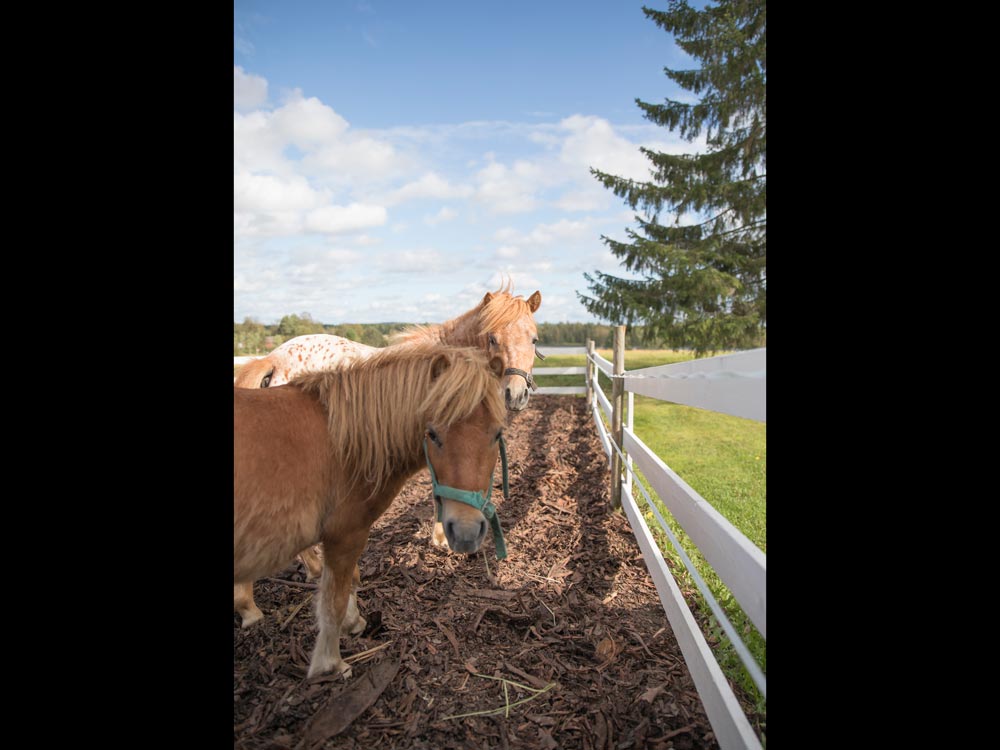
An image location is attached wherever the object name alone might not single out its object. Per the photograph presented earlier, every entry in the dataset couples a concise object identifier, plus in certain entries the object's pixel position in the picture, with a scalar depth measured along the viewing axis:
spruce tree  10.70
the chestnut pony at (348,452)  1.94
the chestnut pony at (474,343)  4.08
